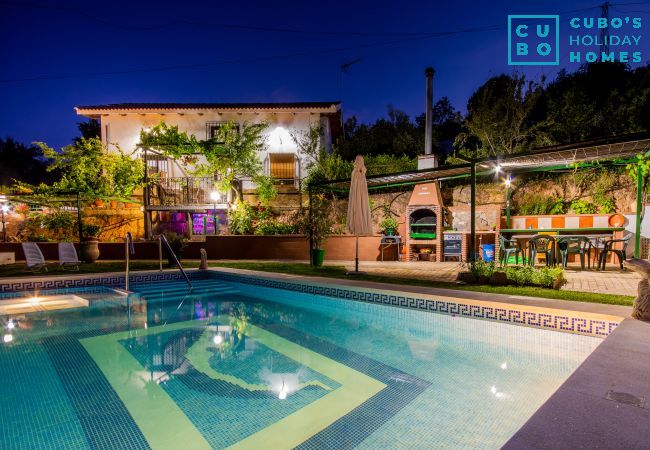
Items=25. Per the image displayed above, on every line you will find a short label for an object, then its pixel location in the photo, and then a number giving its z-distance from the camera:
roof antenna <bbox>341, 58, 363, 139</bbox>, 20.94
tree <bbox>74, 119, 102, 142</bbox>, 25.36
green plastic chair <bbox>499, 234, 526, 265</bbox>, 8.85
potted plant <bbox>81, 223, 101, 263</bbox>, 10.86
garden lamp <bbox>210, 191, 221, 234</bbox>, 14.88
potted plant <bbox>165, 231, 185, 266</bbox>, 9.51
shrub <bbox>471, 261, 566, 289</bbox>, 5.79
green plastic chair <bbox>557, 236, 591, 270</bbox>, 8.31
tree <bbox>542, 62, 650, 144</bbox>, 13.38
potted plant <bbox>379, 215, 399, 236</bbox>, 13.01
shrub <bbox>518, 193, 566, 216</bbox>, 12.34
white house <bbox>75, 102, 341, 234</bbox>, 17.97
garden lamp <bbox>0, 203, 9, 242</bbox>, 11.84
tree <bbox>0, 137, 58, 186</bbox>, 29.78
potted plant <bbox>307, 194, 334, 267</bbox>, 10.05
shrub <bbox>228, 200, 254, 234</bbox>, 13.22
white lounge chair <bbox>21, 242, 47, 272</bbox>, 8.66
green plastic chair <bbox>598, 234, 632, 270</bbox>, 8.45
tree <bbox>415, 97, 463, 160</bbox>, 23.52
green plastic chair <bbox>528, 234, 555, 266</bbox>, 8.22
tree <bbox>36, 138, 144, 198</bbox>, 14.87
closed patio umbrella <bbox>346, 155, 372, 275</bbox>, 8.02
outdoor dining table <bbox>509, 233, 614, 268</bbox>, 8.61
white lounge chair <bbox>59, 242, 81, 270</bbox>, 9.37
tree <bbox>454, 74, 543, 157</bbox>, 14.45
